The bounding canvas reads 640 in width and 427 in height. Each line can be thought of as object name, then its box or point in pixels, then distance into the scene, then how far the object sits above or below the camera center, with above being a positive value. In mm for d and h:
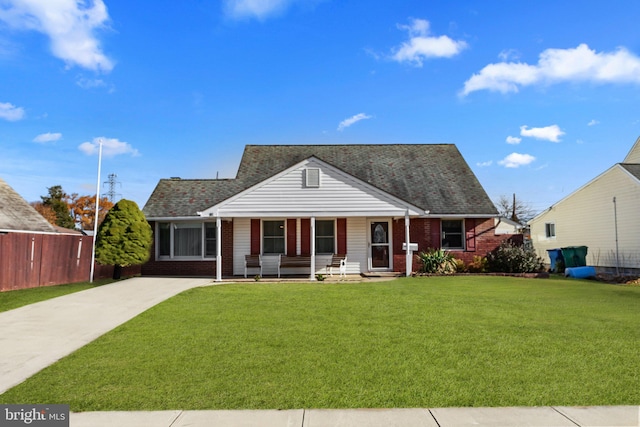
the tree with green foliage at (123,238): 17109 +494
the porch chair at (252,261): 18484 -446
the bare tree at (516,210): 58178 +5308
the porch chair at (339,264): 18406 -585
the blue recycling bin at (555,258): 21562 -386
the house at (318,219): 17578 +1351
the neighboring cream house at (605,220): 19734 +1544
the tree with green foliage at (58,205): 50750 +5236
